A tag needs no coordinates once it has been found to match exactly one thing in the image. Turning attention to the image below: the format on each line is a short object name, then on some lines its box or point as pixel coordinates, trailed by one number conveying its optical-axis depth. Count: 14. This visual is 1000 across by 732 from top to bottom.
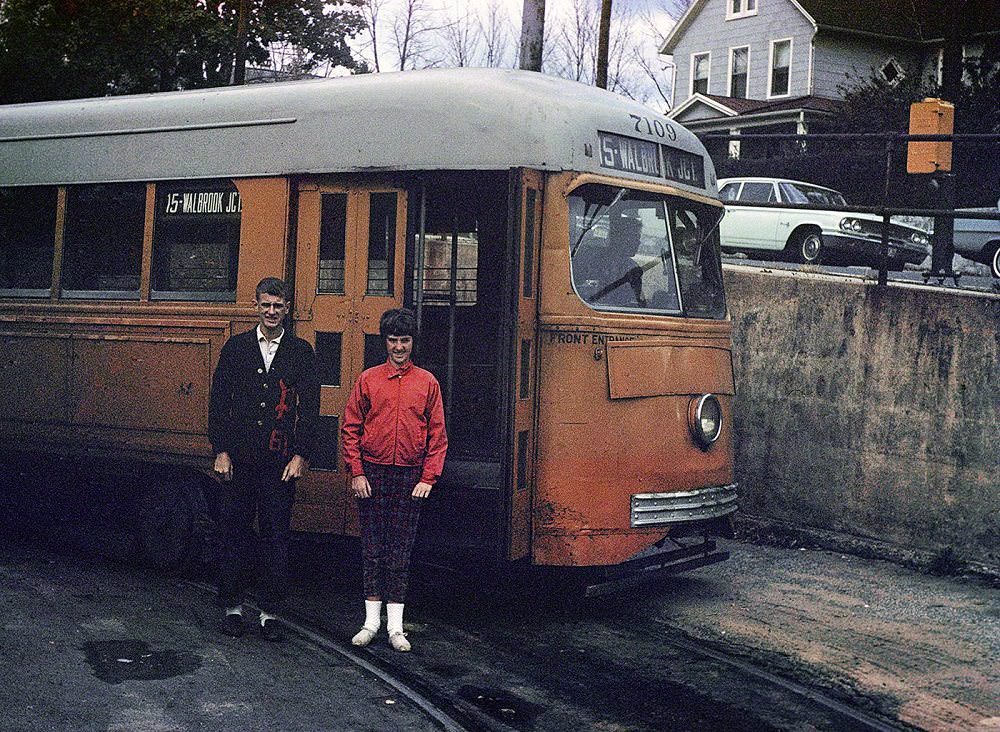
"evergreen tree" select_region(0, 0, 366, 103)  18.72
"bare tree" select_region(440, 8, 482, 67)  51.16
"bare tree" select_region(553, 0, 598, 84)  50.88
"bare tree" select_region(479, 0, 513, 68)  51.42
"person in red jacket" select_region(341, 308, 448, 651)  7.09
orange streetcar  7.68
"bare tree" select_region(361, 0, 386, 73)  45.09
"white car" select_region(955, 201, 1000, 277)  17.66
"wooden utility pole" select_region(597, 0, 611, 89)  22.27
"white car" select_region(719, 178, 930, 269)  17.75
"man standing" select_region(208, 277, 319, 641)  7.21
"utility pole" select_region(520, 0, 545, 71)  18.00
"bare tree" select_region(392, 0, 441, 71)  45.97
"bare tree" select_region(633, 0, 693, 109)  51.96
